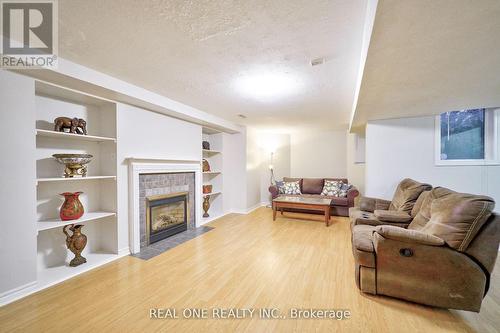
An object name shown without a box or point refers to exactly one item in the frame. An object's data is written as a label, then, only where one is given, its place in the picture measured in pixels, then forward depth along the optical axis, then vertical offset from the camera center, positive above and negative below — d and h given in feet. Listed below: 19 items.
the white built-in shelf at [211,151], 14.33 +1.10
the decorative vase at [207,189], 14.58 -1.79
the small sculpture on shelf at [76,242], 7.38 -2.96
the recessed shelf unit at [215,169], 16.07 -0.30
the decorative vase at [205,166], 14.84 -0.03
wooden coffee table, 12.71 -2.67
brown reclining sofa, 4.84 -2.54
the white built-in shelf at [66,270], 6.49 -3.88
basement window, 9.54 +1.40
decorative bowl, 7.05 +0.17
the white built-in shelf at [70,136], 6.50 +1.17
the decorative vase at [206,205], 14.88 -3.06
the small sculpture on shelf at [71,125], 7.07 +1.61
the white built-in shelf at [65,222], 6.53 -2.03
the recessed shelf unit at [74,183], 7.09 -0.68
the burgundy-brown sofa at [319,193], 14.89 -2.48
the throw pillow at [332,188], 16.29 -2.00
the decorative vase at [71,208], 7.11 -1.56
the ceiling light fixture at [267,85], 7.43 +3.46
